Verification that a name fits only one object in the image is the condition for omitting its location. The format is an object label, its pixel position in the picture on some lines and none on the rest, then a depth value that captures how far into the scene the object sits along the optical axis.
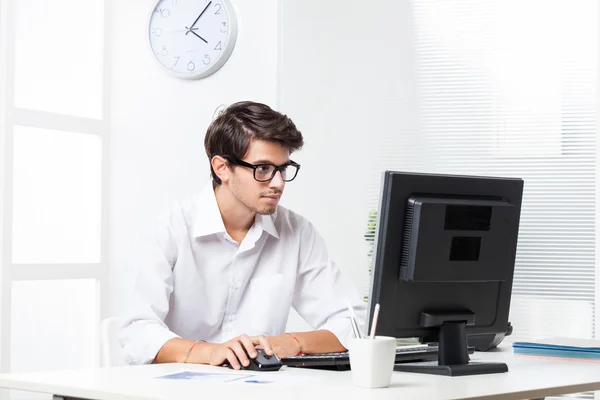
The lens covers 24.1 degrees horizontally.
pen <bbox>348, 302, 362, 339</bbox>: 2.55
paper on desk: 2.57
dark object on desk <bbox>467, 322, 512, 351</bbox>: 3.11
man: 3.25
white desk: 2.42
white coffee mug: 2.48
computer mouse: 2.72
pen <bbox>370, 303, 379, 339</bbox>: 2.50
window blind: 4.20
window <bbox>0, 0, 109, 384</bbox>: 4.52
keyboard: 2.76
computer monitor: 2.69
